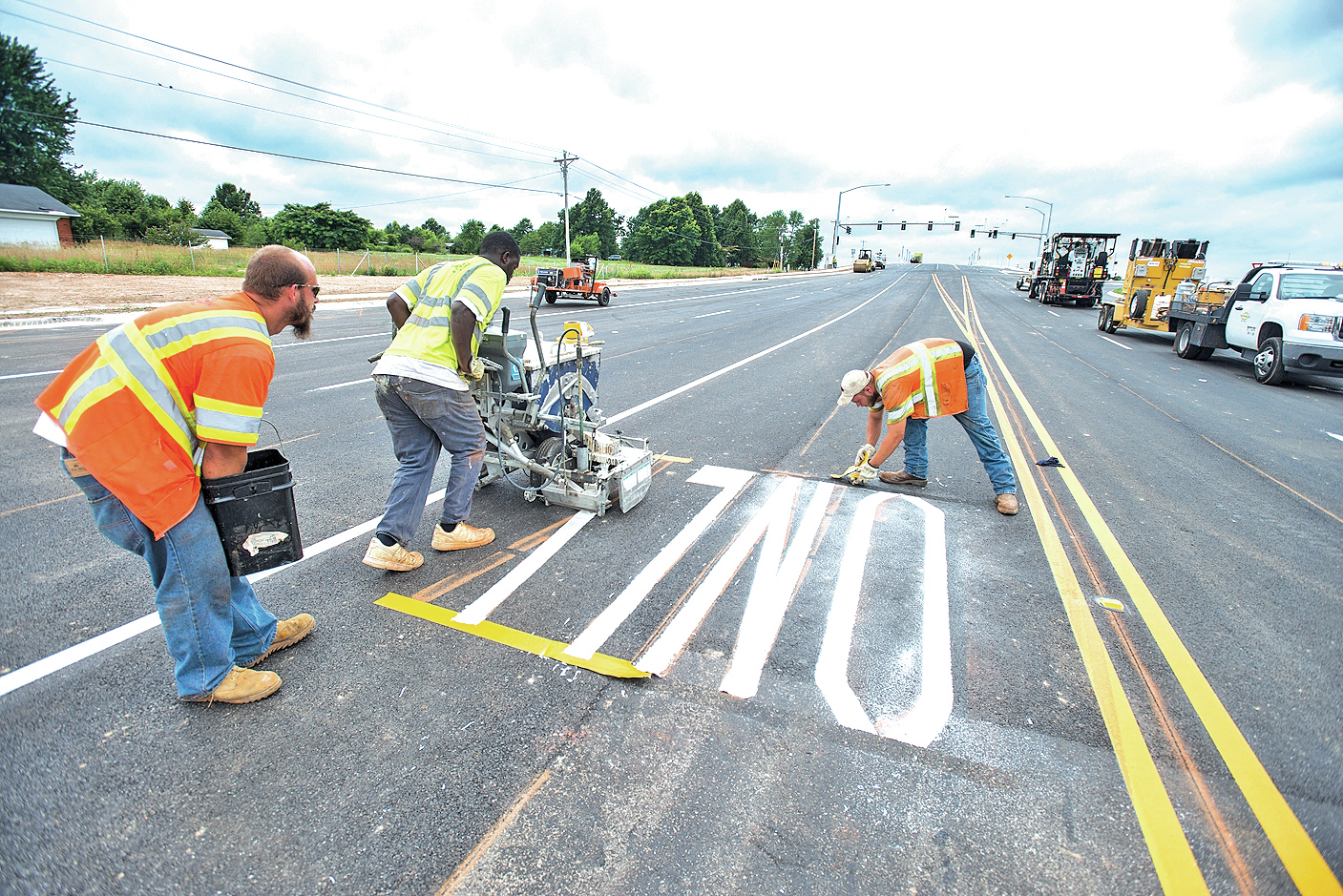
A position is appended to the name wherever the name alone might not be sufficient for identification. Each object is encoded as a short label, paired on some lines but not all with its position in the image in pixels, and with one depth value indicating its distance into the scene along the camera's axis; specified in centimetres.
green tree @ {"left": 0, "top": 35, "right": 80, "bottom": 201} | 4684
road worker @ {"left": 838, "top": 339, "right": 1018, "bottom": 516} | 494
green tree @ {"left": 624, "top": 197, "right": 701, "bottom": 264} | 9512
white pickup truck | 1064
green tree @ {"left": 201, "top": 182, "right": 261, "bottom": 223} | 8319
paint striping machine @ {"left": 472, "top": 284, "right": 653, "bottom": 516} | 444
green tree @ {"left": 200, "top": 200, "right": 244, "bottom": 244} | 6912
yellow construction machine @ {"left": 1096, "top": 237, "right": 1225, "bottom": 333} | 1791
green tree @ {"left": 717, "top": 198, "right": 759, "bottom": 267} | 11338
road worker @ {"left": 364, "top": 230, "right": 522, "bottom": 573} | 359
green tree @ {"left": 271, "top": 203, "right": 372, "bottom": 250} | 6238
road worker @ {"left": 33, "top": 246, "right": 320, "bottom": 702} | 220
